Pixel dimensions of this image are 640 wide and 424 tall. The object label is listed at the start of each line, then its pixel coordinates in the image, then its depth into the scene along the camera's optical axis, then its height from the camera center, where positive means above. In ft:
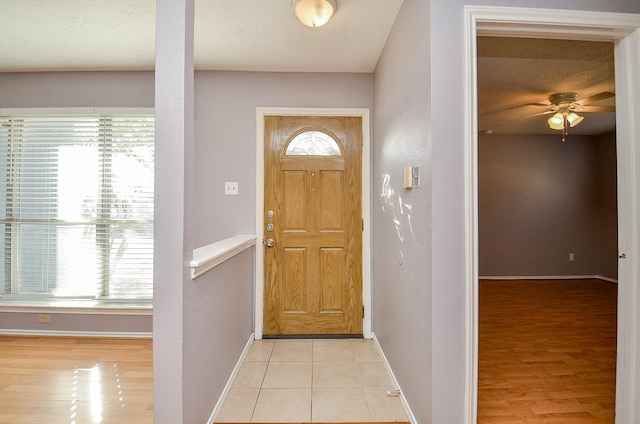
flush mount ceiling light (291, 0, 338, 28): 6.11 +4.06
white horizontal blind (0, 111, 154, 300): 9.60 +0.47
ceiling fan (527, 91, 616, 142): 11.49 +4.10
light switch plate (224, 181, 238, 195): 9.54 +0.79
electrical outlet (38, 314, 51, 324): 9.64 -3.15
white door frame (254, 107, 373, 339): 9.52 +0.42
